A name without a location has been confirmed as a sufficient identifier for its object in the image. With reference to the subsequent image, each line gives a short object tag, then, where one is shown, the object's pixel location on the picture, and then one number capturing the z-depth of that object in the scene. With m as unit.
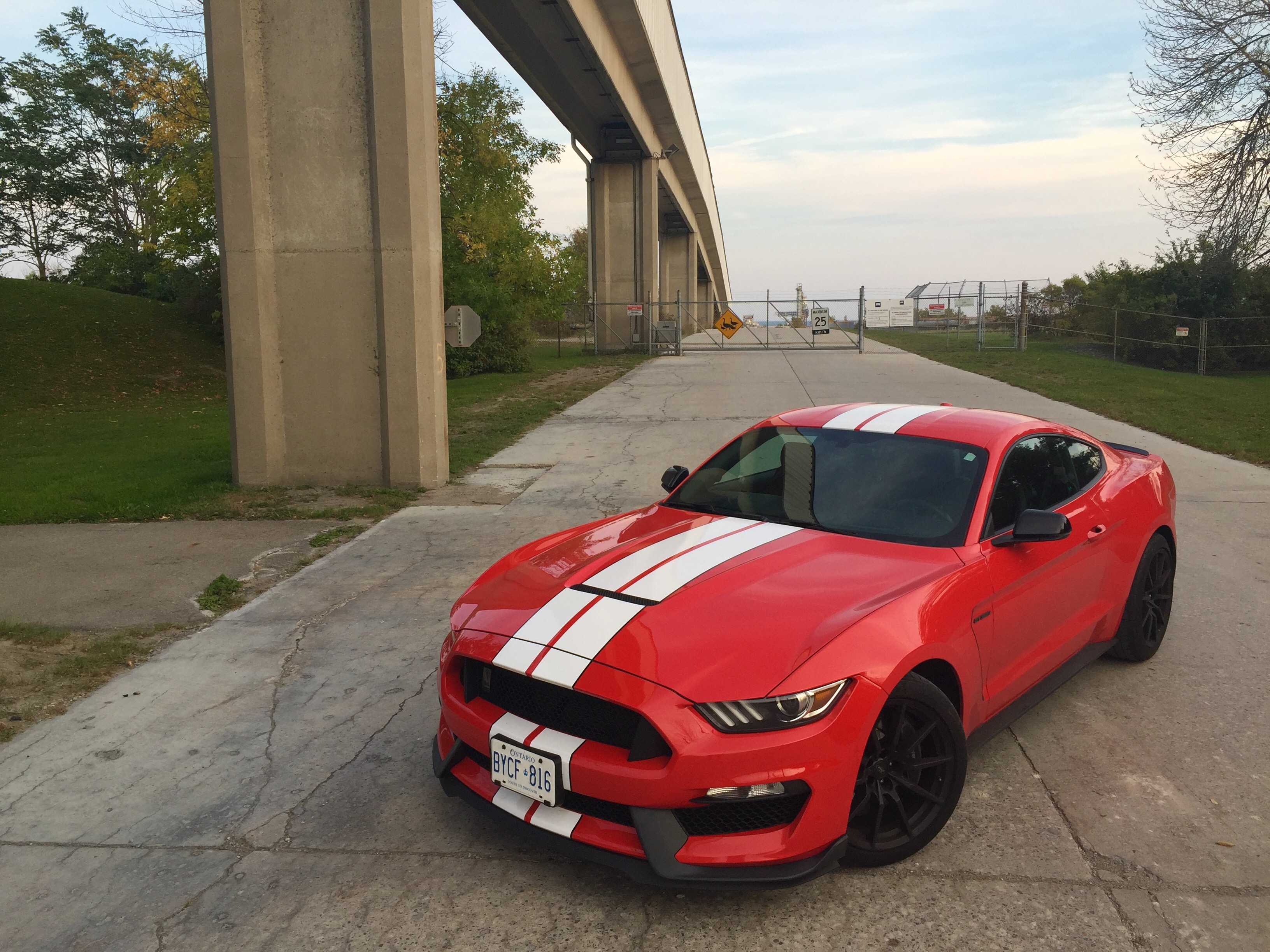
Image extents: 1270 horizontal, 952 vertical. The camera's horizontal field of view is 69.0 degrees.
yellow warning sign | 31.50
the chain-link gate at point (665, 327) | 30.94
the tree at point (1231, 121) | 20.03
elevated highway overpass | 19.73
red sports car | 2.67
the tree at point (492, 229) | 22.77
